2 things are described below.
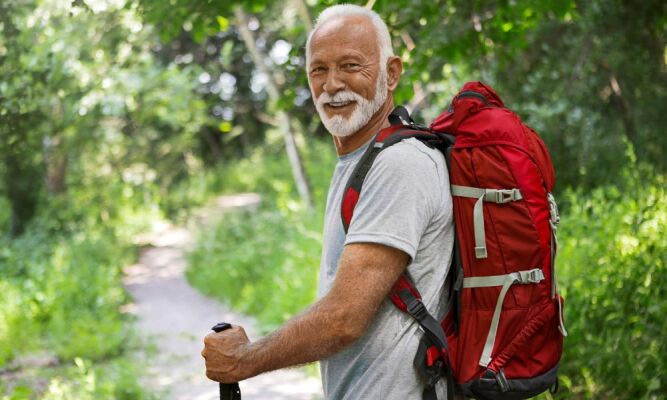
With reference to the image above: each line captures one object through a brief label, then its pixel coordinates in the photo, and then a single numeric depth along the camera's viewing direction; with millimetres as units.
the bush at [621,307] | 3787
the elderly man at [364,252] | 1773
